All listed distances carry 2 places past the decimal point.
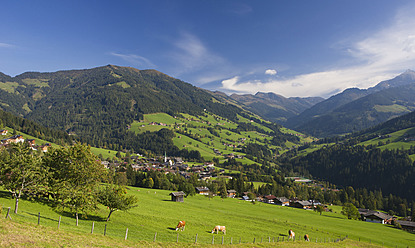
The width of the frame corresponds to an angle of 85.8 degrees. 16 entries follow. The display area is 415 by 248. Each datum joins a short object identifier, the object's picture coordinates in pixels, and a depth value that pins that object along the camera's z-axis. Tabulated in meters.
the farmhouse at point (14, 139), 150.50
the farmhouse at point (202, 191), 129.62
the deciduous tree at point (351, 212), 102.12
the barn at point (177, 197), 85.61
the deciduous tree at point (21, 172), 31.66
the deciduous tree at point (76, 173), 32.75
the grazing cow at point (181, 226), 39.46
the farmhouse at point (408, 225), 88.94
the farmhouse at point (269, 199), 140.75
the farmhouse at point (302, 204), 130.12
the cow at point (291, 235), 46.09
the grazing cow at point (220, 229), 40.94
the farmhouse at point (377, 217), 107.79
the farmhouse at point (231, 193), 141.09
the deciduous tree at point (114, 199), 36.25
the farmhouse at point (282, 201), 134.88
